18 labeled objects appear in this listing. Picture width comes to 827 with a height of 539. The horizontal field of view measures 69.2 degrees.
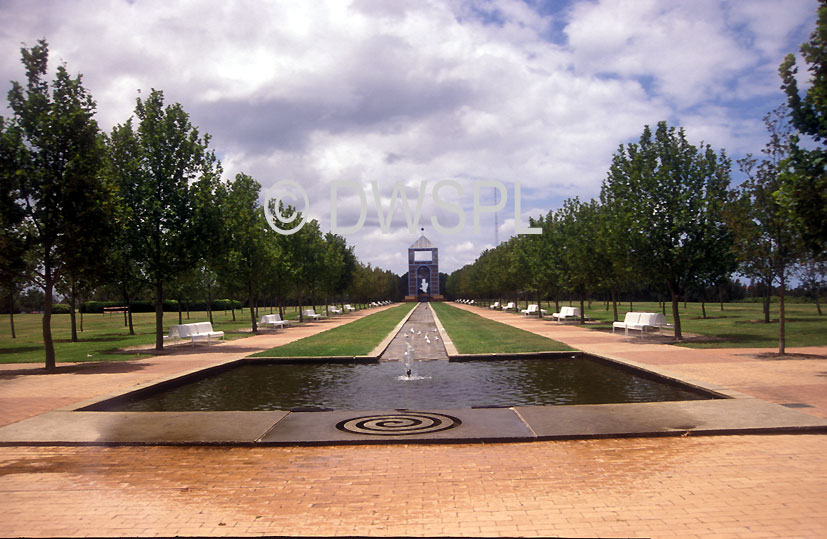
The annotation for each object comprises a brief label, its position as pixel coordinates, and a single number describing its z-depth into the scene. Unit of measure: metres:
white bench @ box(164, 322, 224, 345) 21.97
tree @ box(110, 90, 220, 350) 19.98
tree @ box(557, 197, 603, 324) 29.30
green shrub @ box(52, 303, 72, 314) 70.12
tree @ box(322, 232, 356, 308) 46.03
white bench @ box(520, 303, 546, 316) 43.59
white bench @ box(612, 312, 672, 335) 22.52
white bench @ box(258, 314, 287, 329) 31.77
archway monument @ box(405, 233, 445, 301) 167.25
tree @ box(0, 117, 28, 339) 14.96
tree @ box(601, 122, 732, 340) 19.95
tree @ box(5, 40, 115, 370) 15.10
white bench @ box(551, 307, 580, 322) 35.06
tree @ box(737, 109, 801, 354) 16.17
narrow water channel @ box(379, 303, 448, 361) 17.19
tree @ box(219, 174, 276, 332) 25.29
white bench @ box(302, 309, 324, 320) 43.96
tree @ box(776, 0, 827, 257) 10.53
